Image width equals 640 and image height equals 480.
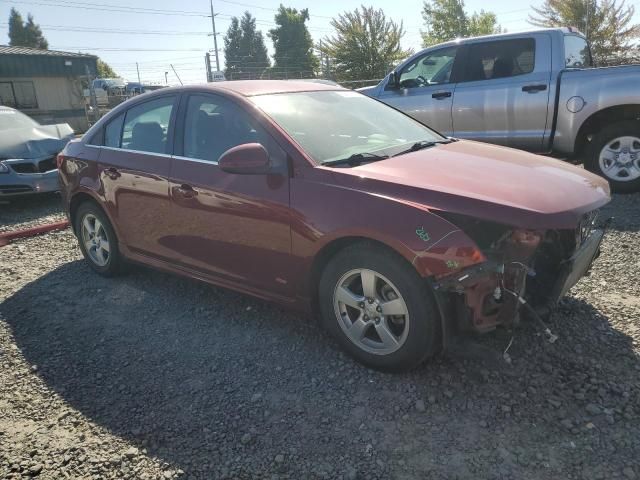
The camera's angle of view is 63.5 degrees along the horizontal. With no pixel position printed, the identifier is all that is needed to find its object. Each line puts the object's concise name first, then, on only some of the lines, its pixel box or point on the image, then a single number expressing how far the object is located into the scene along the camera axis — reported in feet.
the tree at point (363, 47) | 108.17
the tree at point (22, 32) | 220.43
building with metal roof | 73.56
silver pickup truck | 19.25
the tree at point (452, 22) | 118.62
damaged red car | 8.38
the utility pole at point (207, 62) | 68.59
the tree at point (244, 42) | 256.93
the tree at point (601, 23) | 85.71
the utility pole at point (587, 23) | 83.56
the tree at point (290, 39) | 213.05
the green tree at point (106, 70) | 242.88
